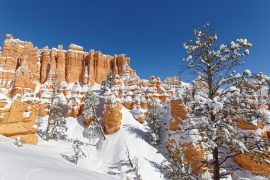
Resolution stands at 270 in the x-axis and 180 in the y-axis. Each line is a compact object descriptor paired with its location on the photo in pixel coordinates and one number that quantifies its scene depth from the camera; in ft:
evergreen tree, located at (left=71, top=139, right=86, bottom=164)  93.73
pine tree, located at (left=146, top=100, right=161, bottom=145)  122.01
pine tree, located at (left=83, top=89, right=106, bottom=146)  133.08
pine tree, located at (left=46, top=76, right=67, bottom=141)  127.90
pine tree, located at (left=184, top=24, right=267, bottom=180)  24.25
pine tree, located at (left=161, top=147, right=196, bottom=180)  28.48
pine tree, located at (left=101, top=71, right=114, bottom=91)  192.95
